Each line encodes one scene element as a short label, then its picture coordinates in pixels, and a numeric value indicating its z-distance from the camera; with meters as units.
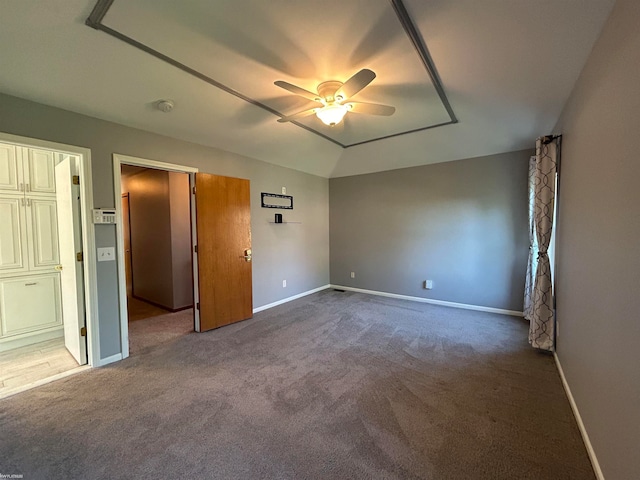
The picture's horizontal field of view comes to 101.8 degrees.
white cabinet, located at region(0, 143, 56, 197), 2.83
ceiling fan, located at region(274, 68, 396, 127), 2.17
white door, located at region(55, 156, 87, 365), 2.55
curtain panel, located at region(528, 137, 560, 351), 2.66
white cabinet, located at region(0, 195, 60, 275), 2.86
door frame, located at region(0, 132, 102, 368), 2.48
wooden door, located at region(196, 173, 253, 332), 3.42
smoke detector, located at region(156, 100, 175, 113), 2.52
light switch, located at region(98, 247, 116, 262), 2.62
